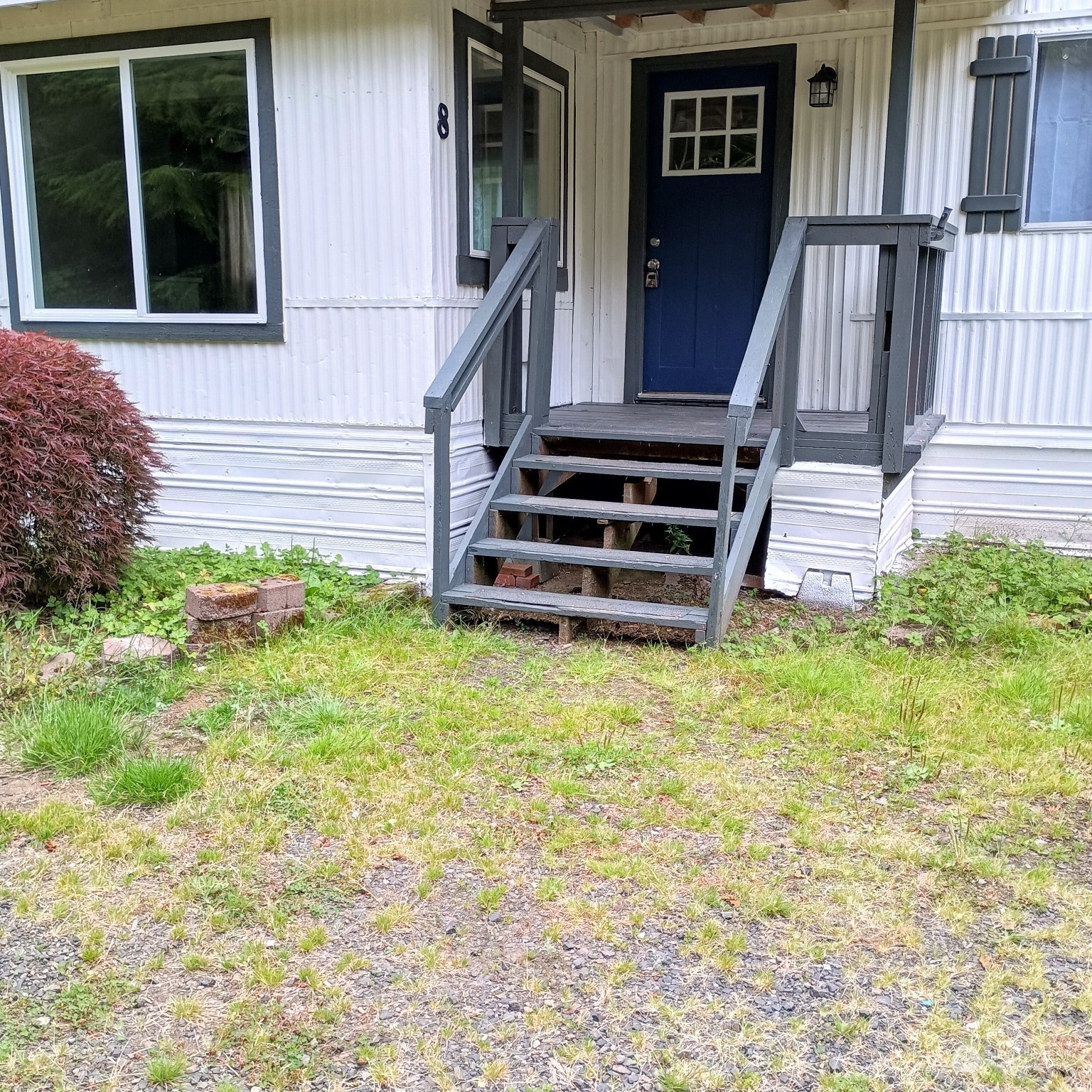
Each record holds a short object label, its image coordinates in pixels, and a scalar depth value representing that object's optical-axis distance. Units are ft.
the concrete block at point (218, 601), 16.30
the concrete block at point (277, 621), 16.79
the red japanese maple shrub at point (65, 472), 16.96
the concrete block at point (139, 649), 15.81
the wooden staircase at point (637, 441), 17.11
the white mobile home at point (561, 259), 18.99
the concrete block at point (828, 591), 19.08
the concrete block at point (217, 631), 16.39
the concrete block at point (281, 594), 16.89
